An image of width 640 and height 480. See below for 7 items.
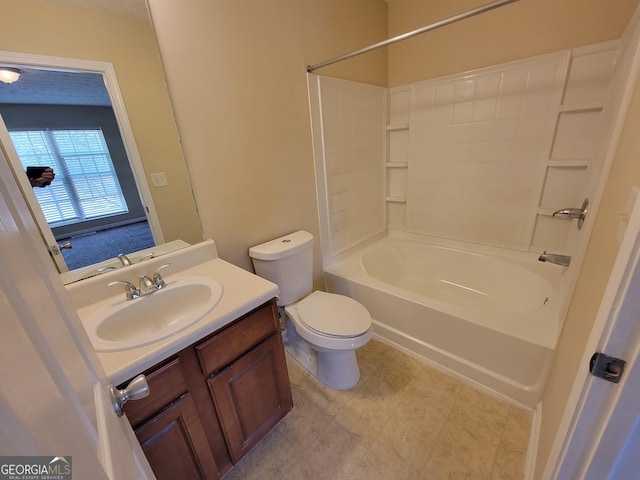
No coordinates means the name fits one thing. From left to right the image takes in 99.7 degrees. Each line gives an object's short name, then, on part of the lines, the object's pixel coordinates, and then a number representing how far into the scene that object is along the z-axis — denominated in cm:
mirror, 91
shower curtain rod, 101
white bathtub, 139
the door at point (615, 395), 47
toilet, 143
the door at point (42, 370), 23
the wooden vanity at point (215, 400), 86
